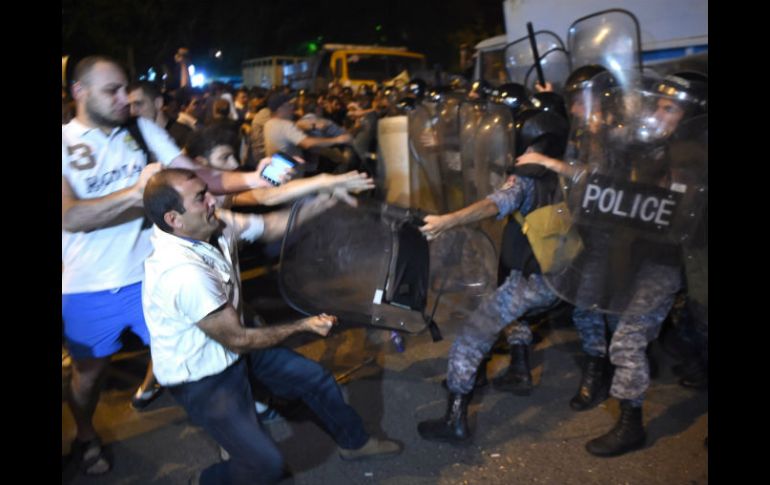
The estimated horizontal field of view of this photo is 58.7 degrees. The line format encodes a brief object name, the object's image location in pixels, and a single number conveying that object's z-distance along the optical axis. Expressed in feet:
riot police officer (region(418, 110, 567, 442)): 11.35
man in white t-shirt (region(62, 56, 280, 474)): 10.00
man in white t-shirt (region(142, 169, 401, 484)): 8.16
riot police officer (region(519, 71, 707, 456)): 9.82
